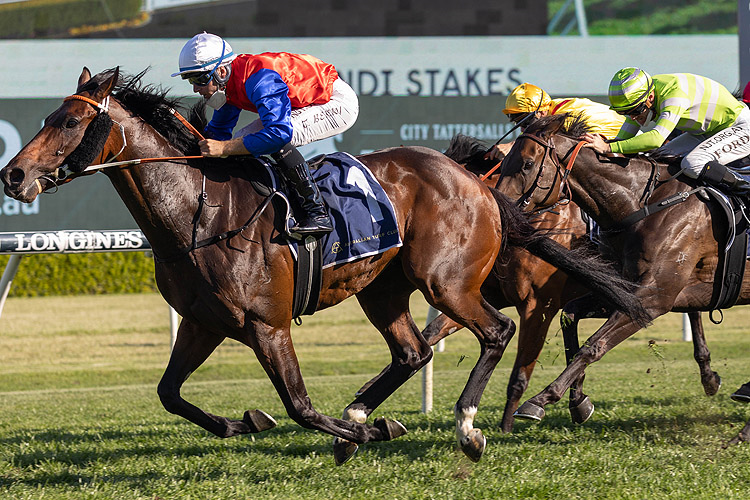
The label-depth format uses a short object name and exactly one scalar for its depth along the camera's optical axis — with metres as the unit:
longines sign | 12.73
